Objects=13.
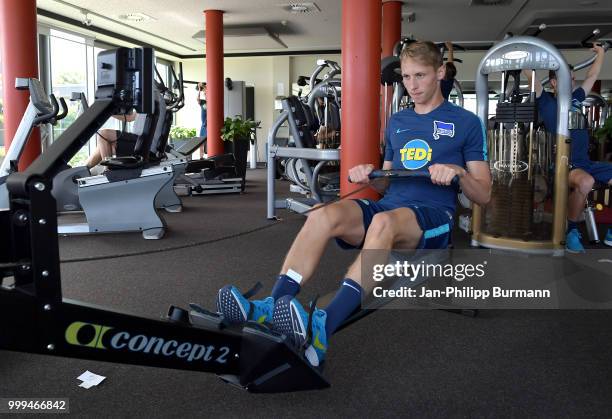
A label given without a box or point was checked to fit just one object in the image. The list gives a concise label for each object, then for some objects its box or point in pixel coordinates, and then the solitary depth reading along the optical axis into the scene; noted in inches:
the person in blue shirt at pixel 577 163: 140.6
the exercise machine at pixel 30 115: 129.2
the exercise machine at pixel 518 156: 126.7
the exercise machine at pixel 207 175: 279.6
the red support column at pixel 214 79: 370.6
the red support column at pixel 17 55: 217.9
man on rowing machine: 65.0
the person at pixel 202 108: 393.7
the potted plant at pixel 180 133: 555.7
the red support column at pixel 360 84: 174.1
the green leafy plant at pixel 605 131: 220.4
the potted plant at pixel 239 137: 303.7
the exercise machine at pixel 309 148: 181.8
